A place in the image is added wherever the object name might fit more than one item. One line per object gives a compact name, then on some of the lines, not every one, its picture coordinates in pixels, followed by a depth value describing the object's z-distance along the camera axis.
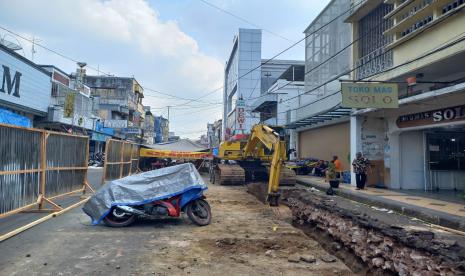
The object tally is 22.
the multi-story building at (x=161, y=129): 88.62
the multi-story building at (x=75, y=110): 27.20
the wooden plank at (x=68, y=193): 9.81
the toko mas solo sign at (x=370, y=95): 11.98
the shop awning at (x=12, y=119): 18.33
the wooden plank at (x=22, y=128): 7.35
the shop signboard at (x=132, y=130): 46.38
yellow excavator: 16.85
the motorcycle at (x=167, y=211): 8.14
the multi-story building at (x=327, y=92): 19.84
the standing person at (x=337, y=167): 18.27
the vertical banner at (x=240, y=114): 37.41
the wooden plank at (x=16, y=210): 7.11
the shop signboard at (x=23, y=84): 20.07
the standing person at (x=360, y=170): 16.12
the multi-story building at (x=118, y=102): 46.91
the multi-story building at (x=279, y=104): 33.07
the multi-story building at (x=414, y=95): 11.97
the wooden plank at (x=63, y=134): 9.62
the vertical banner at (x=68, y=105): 27.19
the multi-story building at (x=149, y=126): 70.86
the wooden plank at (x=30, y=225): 6.71
